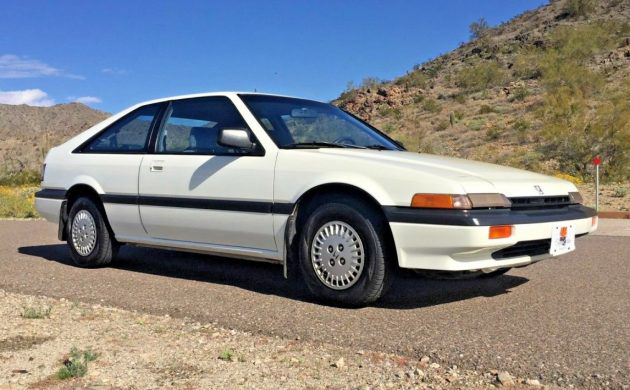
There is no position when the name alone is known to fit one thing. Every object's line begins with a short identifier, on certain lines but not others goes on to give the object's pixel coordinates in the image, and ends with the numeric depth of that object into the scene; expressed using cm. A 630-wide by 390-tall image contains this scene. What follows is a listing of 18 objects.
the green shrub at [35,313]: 457
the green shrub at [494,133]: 3409
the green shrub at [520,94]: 4197
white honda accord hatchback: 443
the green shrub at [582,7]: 5331
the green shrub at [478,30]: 6269
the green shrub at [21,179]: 2788
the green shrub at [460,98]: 4619
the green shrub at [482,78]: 4822
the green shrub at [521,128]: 3194
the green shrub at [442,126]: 3984
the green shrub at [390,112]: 4738
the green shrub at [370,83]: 5725
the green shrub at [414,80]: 5422
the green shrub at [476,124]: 3753
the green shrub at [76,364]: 333
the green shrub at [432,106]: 4550
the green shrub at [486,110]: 4162
